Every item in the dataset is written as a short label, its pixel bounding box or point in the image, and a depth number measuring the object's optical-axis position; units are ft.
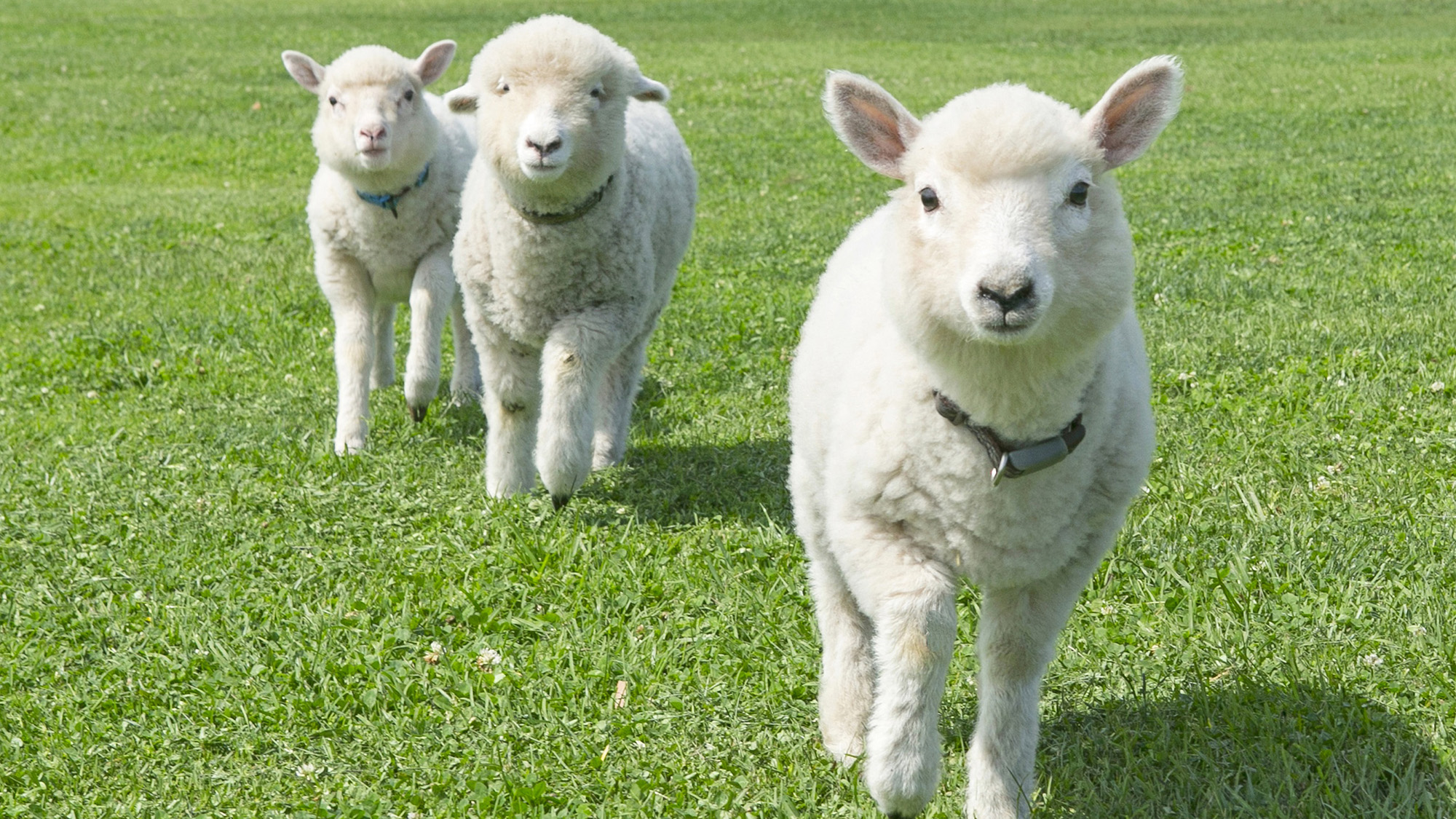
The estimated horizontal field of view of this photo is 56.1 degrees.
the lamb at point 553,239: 18.47
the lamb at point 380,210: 22.71
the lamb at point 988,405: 10.75
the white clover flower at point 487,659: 15.21
